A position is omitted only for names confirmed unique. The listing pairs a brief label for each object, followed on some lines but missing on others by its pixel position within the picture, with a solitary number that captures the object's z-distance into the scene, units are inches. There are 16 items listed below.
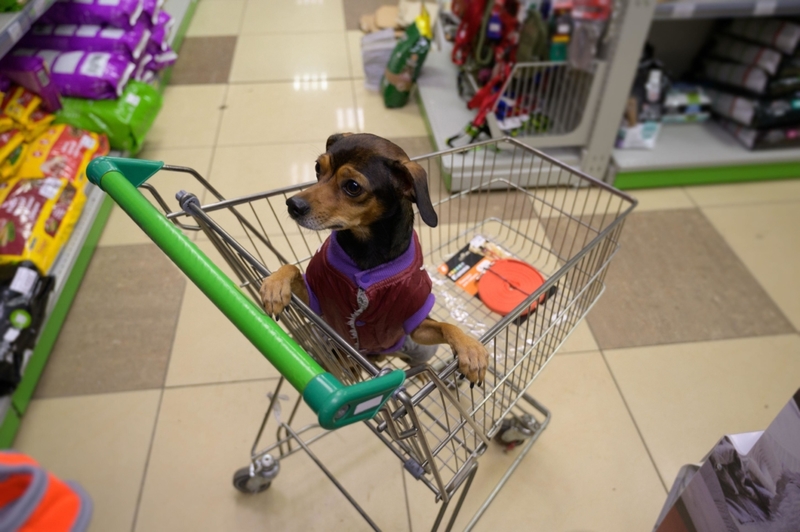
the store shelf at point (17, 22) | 63.8
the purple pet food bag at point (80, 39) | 92.2
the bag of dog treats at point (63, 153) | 77.0
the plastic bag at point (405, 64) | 108.0
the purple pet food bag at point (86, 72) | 86.9
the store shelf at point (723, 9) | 77.0
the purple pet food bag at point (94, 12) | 93.4
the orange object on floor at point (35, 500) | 17.0
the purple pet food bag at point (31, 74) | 80.2
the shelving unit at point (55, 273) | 59.4
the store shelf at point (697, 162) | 94.1
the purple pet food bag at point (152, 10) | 103.5
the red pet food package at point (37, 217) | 65.9
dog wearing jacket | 36.4
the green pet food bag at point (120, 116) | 87.8
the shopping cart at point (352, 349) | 22.4
